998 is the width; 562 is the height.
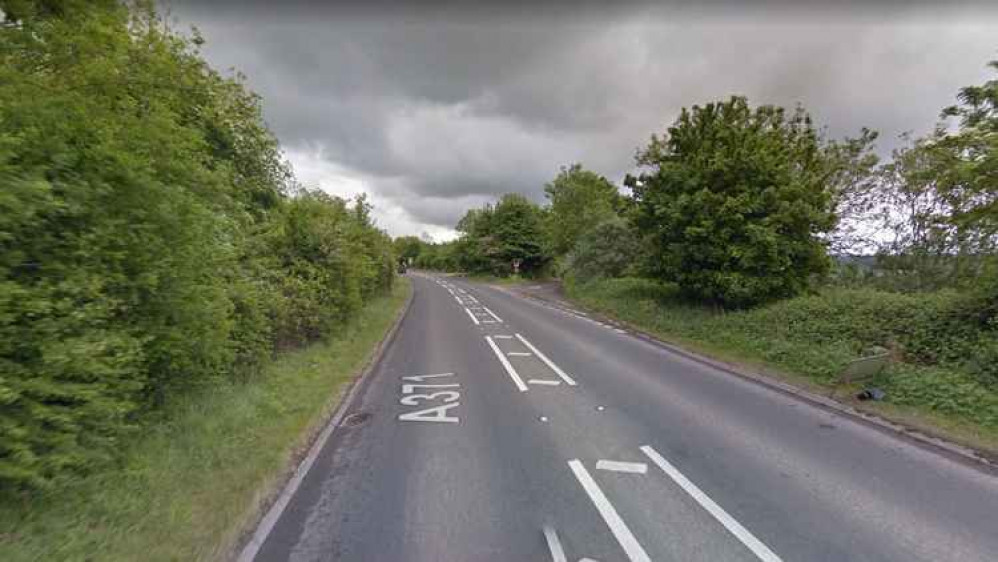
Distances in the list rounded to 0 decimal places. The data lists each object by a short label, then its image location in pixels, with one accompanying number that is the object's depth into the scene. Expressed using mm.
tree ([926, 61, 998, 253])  5211
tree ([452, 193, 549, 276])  40531
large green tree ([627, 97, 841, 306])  9836
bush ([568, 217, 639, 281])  21641
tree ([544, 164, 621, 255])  38872
